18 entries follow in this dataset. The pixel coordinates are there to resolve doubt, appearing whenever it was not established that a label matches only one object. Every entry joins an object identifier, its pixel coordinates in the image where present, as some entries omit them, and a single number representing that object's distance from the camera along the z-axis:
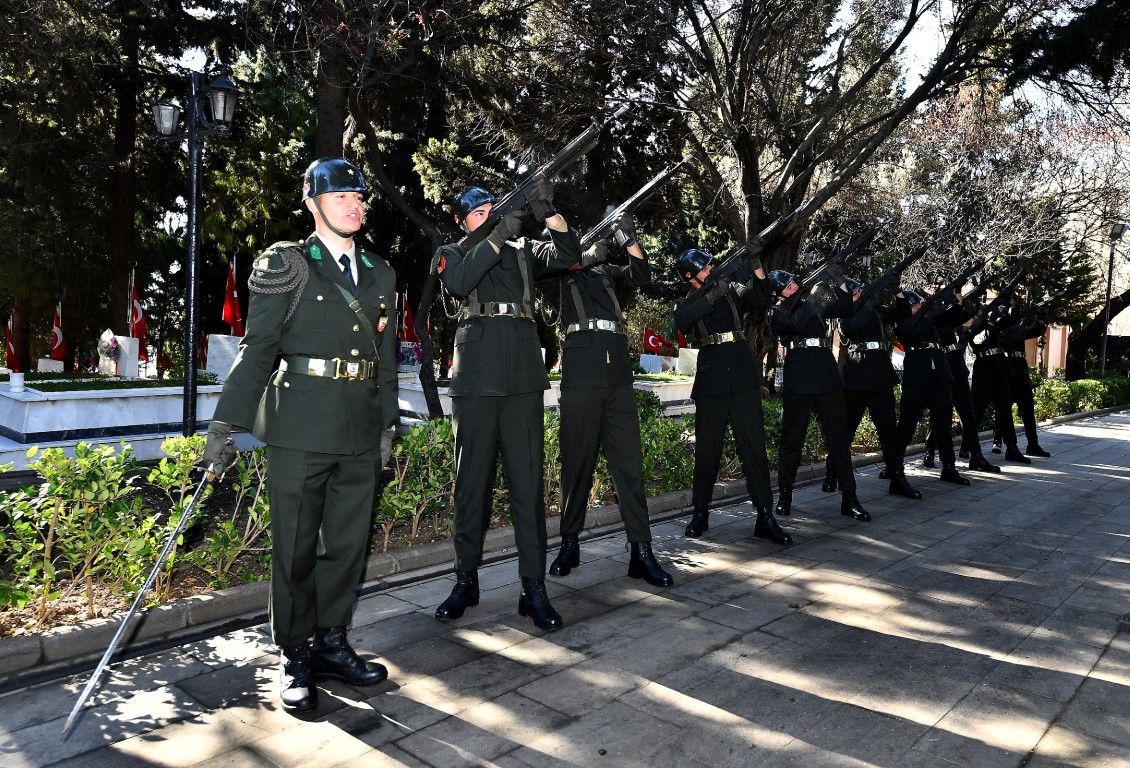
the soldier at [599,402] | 5.66
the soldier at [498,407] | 4.87
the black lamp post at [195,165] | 8.89
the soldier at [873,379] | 9.09
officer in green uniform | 3.75
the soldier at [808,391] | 7.91
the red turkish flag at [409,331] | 20.09
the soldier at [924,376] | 9.81
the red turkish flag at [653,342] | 23.58
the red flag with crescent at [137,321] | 17.39
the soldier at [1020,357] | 11.86
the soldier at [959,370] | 10.20
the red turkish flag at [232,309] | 17.42
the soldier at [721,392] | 6.78
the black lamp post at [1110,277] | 19.98
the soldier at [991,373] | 11.61
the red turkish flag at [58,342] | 19.00
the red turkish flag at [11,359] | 21.09
